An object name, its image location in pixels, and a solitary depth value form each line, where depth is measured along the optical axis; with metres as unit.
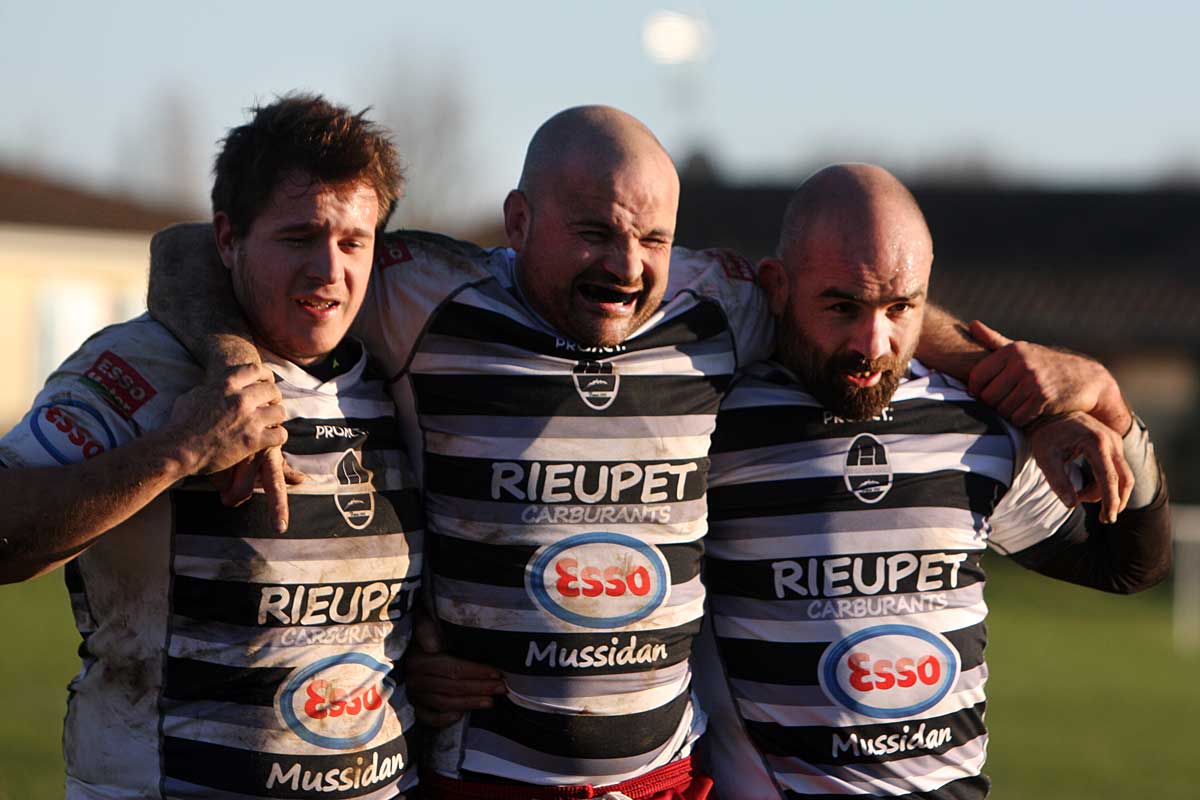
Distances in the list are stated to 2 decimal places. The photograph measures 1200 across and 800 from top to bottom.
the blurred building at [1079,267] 43.94
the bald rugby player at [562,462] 6.63
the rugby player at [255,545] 6.12
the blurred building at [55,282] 43.87
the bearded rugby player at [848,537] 7.09
